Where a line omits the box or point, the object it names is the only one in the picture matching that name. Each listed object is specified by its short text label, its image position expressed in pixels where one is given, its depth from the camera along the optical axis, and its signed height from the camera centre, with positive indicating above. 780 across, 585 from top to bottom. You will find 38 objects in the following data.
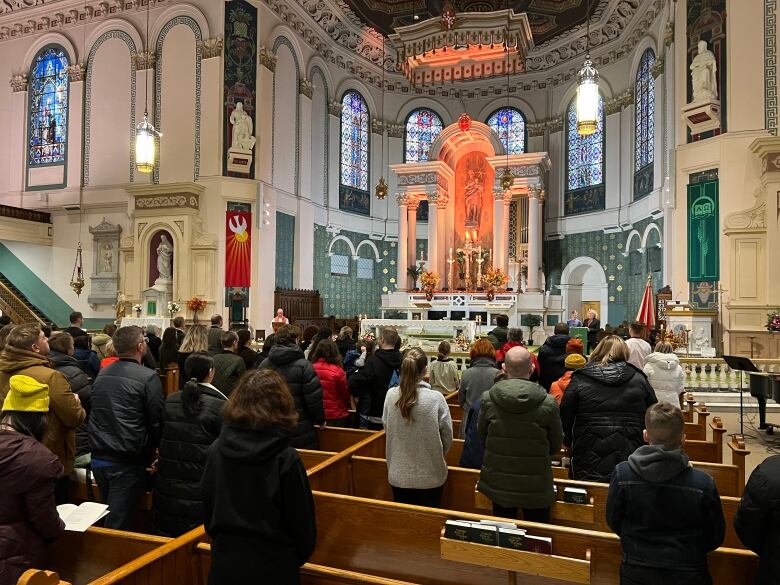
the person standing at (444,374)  6.11 -0.76
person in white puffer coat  5.36 -0.66
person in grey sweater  3.37 -0.80
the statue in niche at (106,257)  16.81 +1.23
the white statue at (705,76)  12.16 +4.77
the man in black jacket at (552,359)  5.85 -0.56
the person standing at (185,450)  2.93 -0.76
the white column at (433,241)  19.56 +2.07
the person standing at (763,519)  2.13 -0.79
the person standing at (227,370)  4.75 -0.57
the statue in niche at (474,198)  20.59 +3.69
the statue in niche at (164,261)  15.70 +1.06
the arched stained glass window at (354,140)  20.25 +5.70
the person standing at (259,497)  2.02 -0.68
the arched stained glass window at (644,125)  16.31 +5.15
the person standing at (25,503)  2.21 -0.79
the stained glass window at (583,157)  19.12 +4.91
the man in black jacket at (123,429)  3.32 -0.74
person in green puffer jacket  3.07 -0.76
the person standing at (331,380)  5.06 -0.68
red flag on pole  13.96 -0.15
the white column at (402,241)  19.64 +2.07
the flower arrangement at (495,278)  17.66 +0.74
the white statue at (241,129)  15.49 +4.58
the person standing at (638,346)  5.89 -0.44
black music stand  6.74 -0.70
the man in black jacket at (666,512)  2.17 -0.79
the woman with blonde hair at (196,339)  4.48 -0.30
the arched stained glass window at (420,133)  22.13 +6.46
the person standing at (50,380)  3.08 -0.43
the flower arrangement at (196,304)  14.95 -0.09
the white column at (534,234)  18.69 +2.23
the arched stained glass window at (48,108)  17.53 +5.82
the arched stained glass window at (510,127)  21.39 +6.50
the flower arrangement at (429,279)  17.88 +0.71
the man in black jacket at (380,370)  5.16 -0.60
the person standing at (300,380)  4.19 -0.56
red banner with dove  15.43 +1.40
